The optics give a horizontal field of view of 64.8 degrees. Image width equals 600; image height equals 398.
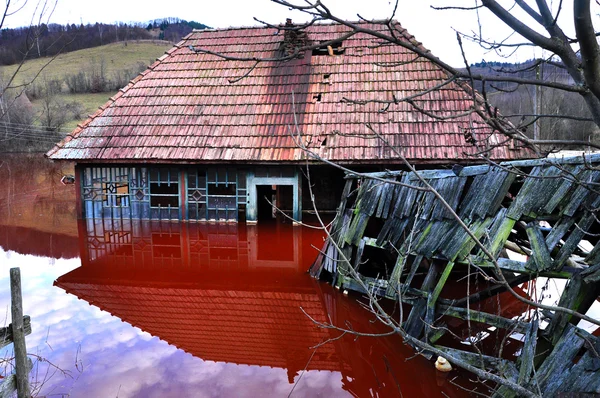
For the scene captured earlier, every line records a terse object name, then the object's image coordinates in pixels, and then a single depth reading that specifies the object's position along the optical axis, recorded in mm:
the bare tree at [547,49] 1870
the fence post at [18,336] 4395
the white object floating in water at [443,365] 5430
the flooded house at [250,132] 13773
